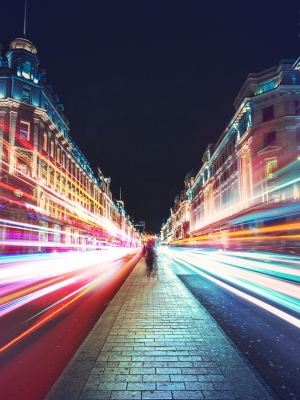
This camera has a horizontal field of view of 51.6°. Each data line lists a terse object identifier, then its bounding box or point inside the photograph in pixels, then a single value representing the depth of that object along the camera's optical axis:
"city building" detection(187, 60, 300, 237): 33.09
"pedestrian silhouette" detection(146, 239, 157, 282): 15.88
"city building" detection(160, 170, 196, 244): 107.06
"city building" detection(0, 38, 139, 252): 34.25
